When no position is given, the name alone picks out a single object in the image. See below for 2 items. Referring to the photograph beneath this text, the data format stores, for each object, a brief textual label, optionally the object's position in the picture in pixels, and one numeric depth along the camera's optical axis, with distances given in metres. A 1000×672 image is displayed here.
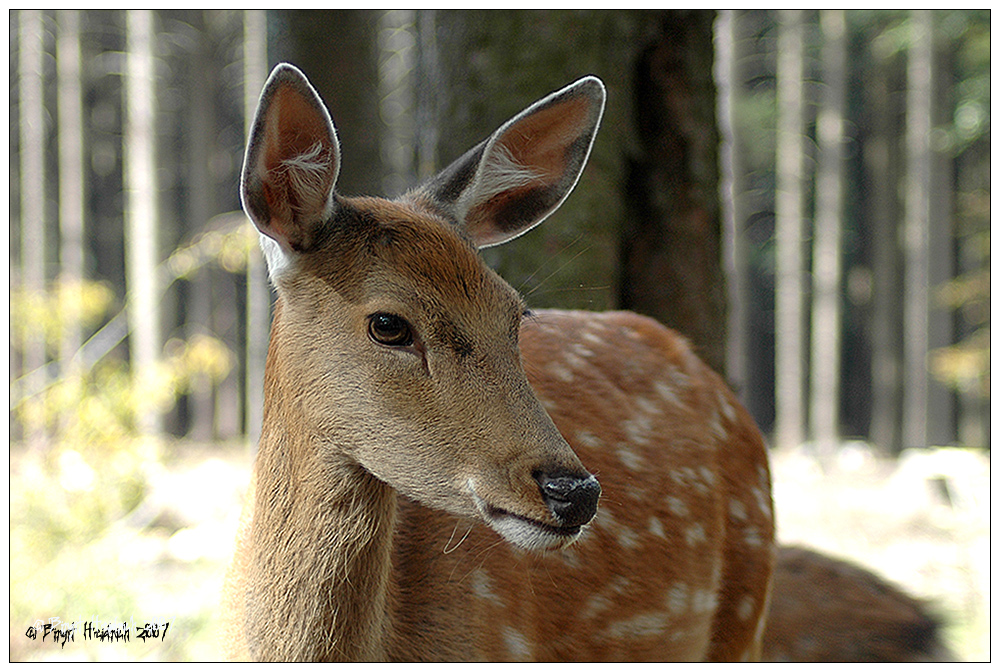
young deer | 2.02
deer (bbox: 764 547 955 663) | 3.81
